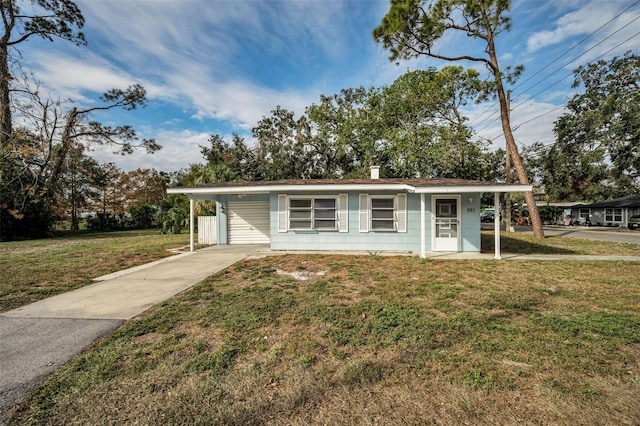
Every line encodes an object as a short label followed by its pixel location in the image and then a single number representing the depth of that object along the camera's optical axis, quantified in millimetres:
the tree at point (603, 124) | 20188
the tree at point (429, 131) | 18141
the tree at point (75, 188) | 19797
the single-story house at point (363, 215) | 9508
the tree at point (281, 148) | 25266
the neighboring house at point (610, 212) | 23728
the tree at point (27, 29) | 16766
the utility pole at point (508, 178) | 17095
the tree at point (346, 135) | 22328
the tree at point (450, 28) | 13070
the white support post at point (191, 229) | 10038
